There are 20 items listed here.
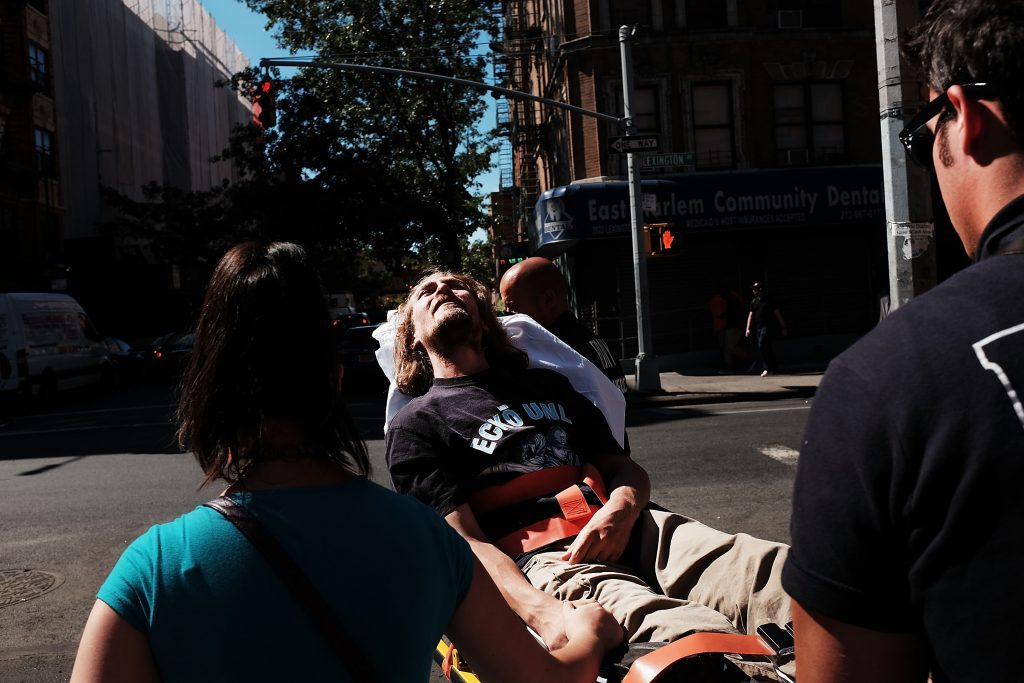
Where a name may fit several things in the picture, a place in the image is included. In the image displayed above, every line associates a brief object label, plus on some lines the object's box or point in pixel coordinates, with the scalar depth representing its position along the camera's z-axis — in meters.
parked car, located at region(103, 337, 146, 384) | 27.97
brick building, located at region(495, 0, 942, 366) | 22.52
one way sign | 16.39
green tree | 32.44
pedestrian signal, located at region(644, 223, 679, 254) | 16.98
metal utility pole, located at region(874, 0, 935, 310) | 6.23
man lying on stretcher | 3.01
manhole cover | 5.97
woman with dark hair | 1.52
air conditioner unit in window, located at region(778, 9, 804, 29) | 23.00
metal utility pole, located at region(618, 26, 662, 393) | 17.05
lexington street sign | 16.56
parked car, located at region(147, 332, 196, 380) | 27.06
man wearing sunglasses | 1.16
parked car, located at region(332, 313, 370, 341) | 36.49
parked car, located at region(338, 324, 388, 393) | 20.55
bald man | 5.30
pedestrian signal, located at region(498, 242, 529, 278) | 25.05
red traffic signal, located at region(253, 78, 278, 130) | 17.62
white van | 18.91
